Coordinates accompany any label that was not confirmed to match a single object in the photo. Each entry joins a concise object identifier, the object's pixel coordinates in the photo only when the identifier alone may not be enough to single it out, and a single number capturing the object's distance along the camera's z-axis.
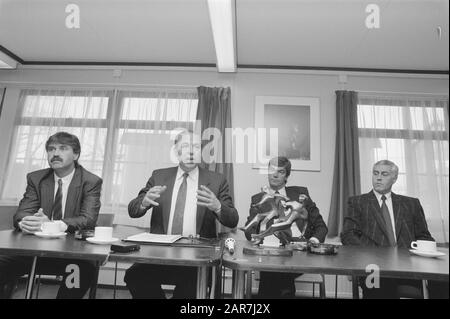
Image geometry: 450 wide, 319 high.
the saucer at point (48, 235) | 1.18
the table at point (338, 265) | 0.83
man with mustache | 1.40
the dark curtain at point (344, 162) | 2.79
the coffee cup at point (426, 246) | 1.14
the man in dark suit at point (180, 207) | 1.34
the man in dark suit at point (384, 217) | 1.76
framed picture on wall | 3.03
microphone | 1.05
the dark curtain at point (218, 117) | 3.01
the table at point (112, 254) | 0.88
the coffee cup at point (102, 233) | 1.14
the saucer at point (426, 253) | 1.08
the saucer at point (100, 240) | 1.10
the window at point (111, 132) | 2.92
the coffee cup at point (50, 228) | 1.23
